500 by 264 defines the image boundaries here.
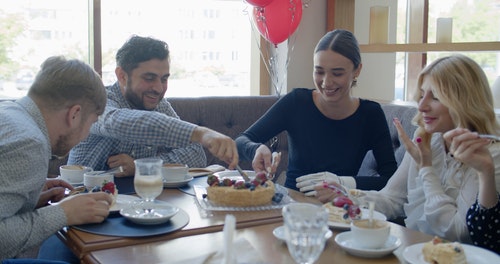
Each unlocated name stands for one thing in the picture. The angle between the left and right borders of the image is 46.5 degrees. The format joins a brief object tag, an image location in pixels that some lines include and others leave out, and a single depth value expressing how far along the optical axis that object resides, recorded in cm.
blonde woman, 170
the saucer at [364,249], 133
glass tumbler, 108
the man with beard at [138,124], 208
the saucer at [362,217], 155
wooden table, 135
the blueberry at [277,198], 185
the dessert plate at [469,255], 129
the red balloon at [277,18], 359
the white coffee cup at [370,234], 135
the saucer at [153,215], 157
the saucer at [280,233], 144
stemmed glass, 166
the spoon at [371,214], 136
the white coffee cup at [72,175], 214
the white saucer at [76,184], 211
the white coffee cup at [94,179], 195
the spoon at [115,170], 225
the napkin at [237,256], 128
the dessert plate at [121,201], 170
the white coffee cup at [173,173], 212
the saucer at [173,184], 208
